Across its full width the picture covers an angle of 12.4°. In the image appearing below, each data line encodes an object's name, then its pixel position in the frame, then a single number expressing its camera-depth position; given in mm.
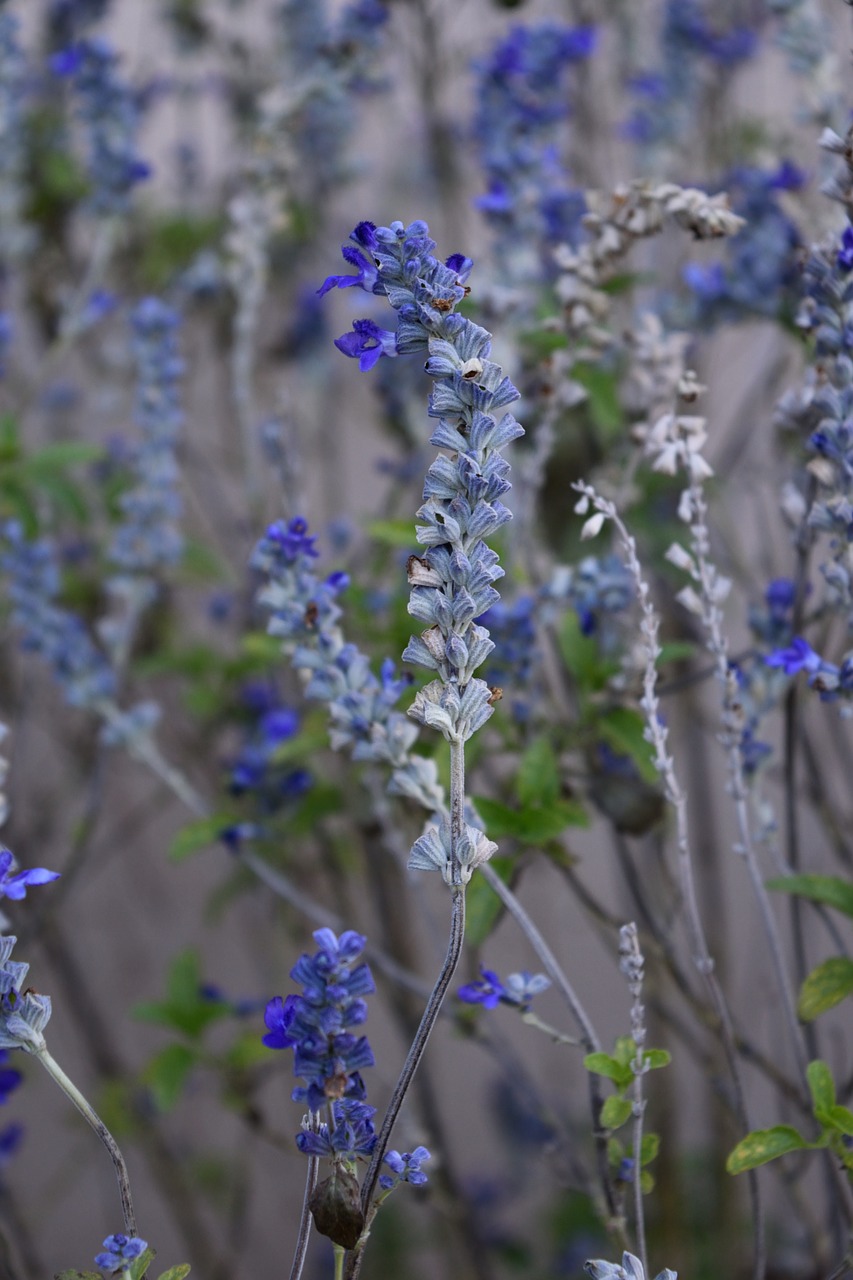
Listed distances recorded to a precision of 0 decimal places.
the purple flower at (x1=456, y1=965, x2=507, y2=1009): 729
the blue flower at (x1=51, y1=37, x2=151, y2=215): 1003
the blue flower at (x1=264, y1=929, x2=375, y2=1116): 676
